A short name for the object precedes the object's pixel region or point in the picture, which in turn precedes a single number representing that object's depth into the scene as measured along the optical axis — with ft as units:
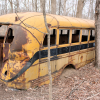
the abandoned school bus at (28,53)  12.67
